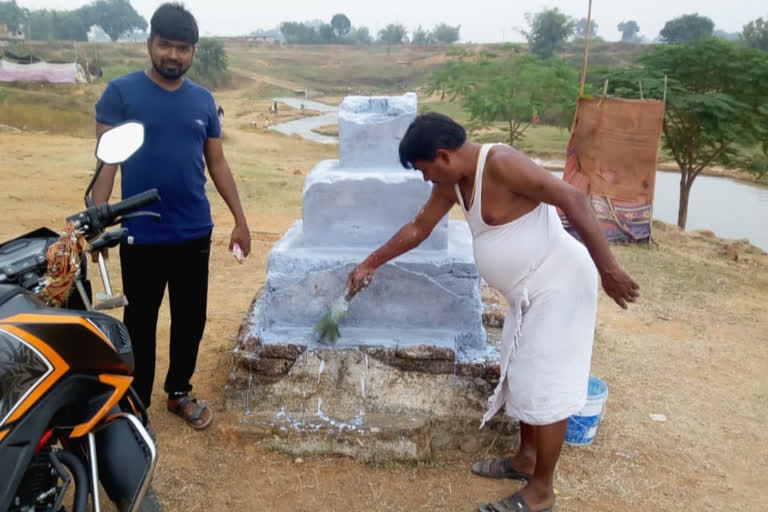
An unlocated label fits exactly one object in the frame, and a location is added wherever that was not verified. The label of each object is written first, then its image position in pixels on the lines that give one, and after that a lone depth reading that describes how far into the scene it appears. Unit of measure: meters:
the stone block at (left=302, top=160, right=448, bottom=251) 3.06
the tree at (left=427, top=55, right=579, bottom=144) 12.40
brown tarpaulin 7.45
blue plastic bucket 3.02
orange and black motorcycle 1.44
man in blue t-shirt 2.41
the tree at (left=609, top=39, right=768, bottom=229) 8.60
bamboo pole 7.52
